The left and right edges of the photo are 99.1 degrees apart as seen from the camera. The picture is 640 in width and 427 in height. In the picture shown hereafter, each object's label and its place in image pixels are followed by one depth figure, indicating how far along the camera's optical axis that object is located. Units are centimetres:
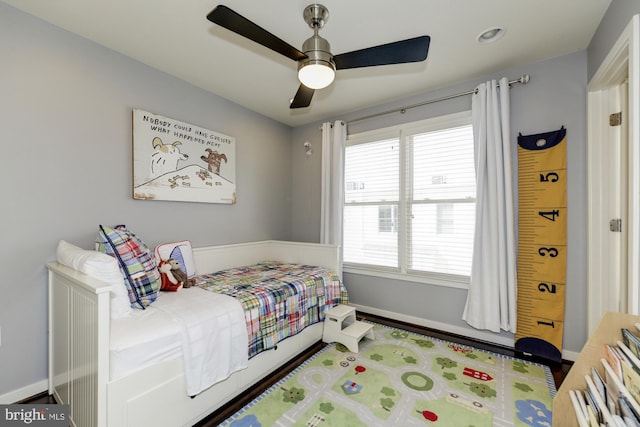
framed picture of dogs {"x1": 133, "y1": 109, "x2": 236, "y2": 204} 229
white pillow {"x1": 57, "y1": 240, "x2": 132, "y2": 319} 143
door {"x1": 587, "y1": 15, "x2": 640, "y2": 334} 184
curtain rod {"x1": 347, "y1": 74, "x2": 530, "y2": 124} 234
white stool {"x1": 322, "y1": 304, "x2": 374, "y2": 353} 239
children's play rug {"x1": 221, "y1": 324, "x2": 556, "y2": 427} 158
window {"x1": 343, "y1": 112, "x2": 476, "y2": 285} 268
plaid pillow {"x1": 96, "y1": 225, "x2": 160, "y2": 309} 166
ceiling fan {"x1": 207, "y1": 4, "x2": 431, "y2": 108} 137
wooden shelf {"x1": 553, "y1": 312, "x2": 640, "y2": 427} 117
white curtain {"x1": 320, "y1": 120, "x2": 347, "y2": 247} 334
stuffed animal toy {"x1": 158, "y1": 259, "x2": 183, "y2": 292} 205
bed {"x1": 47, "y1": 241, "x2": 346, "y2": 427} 120
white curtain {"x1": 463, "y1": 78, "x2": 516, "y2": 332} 234
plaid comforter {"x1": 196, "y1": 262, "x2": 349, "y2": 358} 192
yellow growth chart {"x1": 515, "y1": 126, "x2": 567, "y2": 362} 221
